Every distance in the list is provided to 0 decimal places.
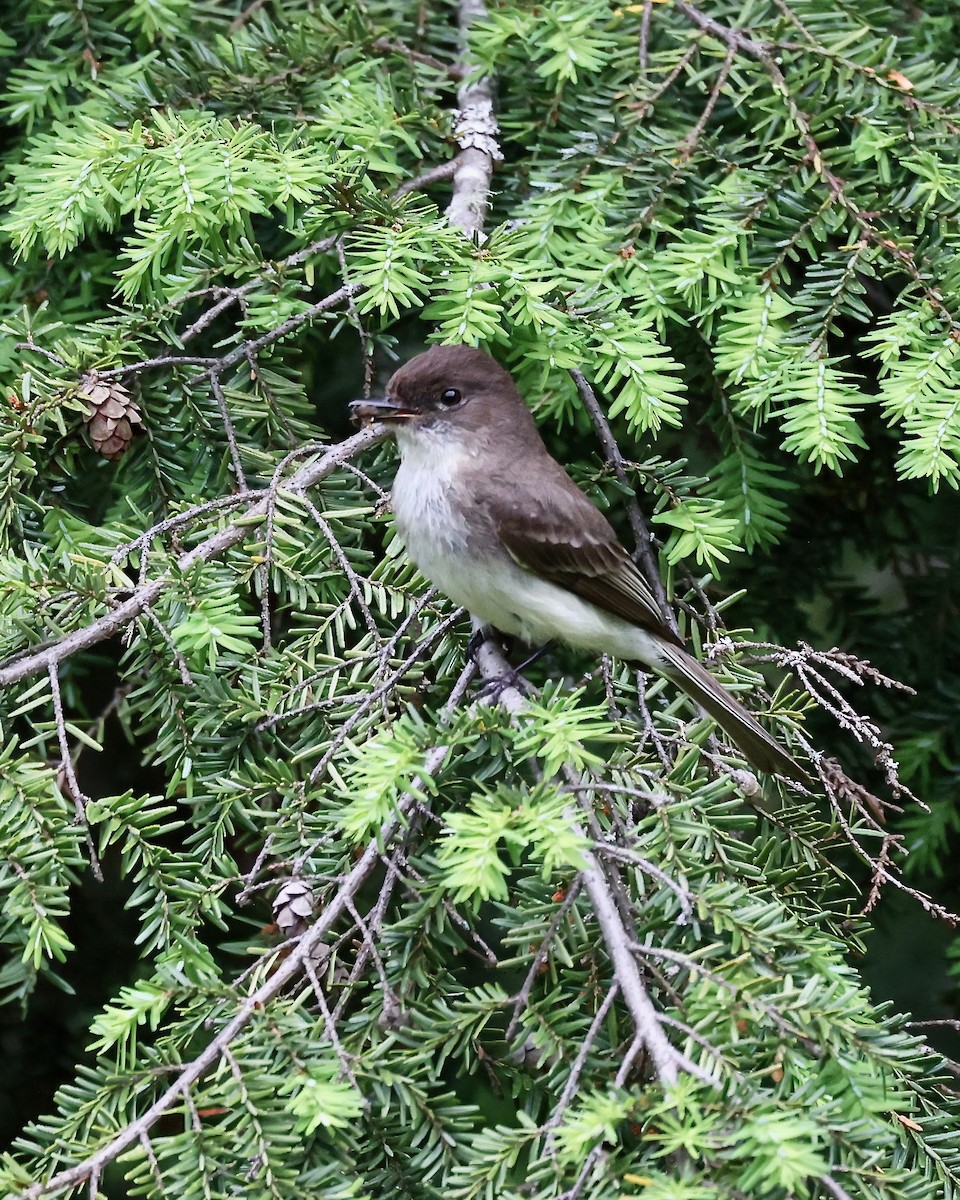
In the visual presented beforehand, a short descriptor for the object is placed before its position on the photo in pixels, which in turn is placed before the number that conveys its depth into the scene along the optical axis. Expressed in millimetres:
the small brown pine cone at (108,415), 5051
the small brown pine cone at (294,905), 3902
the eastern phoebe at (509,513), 5781
